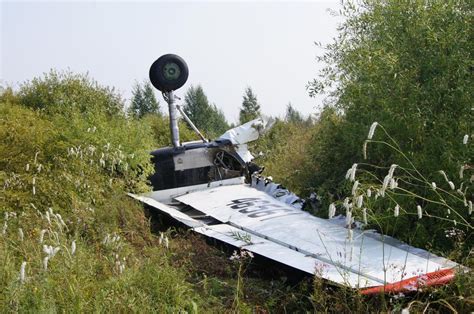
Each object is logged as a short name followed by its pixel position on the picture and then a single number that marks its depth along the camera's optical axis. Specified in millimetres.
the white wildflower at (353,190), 2697
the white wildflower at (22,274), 2764
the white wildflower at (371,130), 2648
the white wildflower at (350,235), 2900
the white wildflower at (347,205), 2891
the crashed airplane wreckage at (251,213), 3781
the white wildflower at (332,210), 2907
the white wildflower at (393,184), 2684
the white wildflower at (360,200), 2723
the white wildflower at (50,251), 2965
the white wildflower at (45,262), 2912
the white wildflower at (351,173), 2680
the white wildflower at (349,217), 2896
